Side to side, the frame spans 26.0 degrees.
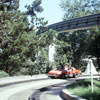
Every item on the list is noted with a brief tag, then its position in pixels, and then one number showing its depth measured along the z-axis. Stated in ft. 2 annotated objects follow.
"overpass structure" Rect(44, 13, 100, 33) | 87.63
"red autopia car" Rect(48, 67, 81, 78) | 80.50
